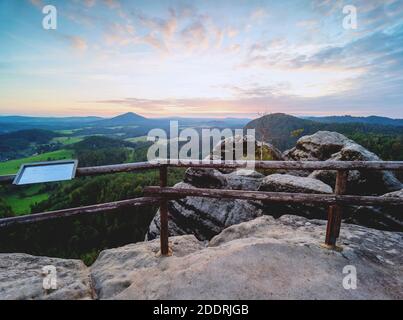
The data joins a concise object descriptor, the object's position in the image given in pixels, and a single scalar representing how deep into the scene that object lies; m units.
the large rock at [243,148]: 13.18
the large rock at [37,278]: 3.35
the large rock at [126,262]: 3.53
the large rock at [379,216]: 5.68
